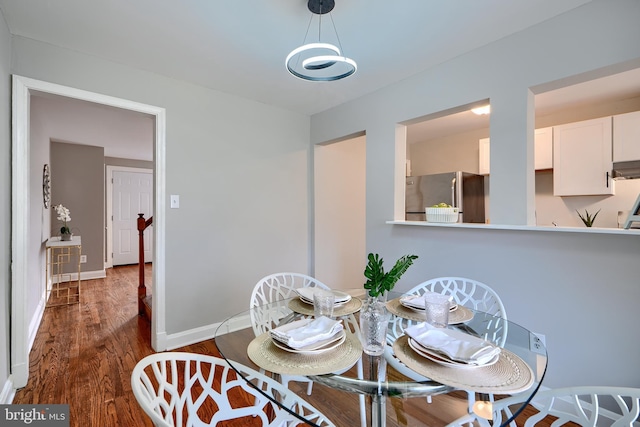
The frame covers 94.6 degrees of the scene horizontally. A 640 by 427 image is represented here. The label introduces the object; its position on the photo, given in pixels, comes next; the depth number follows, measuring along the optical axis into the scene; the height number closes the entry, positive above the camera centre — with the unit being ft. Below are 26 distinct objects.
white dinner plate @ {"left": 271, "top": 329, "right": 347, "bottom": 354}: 3.18 -1.48
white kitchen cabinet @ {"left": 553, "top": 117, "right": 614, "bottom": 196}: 8.94 +1.73
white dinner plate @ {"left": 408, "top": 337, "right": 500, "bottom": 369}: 2.86 -1.47
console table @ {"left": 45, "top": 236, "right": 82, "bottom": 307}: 13.00 -3.01
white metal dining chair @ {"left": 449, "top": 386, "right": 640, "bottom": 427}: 2.52 -1.76
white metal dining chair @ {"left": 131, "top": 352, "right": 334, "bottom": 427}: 2.60 -1.83
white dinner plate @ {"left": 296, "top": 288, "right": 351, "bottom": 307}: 4.89 -1.43
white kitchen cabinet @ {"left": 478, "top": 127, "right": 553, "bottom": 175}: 9.98 +2.20
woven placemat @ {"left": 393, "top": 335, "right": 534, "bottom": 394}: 2.61 -1.53
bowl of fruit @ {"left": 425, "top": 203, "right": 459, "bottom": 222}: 7.25 -0.04
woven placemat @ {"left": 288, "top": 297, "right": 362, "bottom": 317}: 4.60 -1.55
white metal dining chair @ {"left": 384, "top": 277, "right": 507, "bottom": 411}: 3.22 -1.69
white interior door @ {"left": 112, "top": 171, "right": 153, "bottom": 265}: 20.35 +0.25
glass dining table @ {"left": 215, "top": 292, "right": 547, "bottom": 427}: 2.79 -1.65
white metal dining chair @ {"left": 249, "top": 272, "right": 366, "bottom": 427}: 4.34 -1.76
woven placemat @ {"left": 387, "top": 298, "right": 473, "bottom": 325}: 4.22 -1.52
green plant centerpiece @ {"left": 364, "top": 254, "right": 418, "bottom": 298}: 3.43 -0.77
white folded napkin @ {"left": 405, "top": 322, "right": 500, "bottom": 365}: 2.90 -1.40
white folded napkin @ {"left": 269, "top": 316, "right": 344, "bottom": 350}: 3.28 -1.42
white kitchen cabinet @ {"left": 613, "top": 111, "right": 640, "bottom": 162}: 8.35 +2.19
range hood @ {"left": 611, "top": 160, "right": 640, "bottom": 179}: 8.45 +1.25
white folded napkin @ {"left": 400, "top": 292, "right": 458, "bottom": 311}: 4.54 -1.42
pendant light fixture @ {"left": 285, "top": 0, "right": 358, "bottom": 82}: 4.87 +2.67
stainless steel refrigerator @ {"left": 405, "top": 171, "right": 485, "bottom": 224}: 10.59 +0.71
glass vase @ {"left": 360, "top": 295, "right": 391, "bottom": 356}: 3.29 -1.30
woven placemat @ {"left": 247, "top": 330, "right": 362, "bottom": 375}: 2.95 -1.56
